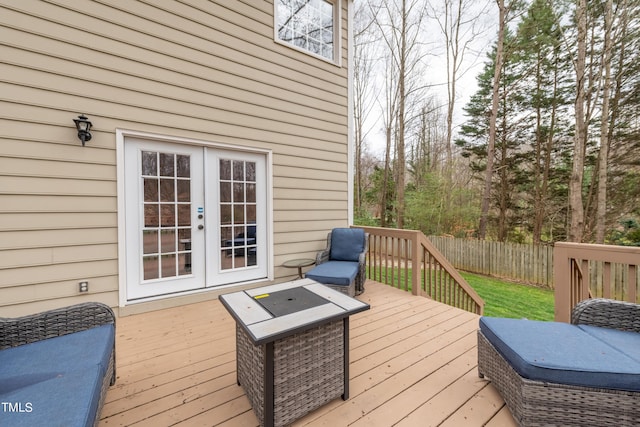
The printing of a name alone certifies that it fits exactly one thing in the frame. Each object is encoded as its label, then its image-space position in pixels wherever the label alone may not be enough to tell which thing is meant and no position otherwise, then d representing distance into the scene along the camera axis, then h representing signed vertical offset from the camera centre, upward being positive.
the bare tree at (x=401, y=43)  8.80 +5.72
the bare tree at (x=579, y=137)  5.55 +1.58
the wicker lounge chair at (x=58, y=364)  1.00 -0.75
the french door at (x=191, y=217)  2.99 -0.11
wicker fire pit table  1.39 -0.80
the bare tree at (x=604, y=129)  5.98 +1.92
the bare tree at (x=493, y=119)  7.60 +2.67
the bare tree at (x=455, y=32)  8.63 +5.94
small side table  3.78 -0.78
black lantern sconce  2.60 +0.79
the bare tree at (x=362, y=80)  9.38 +5.32
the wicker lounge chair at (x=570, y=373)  1.28 -0.80
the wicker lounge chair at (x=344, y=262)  3.09 -0.74
